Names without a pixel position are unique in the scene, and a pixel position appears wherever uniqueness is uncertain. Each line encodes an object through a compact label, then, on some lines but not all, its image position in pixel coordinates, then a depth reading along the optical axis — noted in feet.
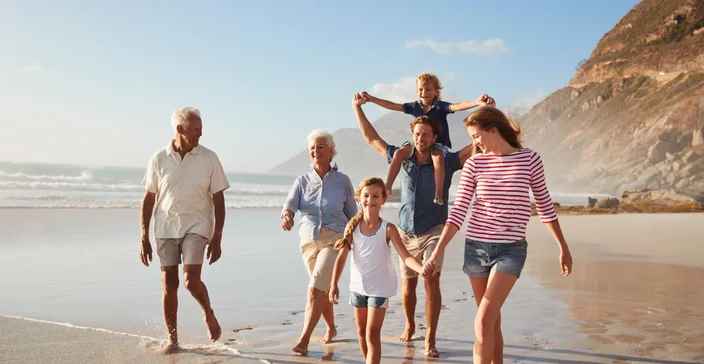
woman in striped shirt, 13.96
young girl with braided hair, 15.24
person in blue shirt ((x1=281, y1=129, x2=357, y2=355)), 19.15
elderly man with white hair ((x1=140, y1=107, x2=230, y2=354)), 18.01
